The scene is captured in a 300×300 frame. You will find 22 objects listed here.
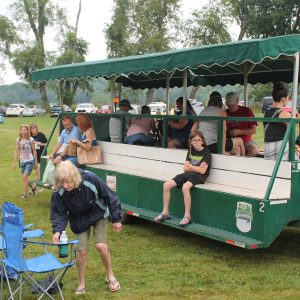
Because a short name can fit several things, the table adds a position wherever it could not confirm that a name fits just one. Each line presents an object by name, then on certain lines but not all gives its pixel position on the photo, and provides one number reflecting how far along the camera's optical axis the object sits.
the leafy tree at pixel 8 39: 56.34
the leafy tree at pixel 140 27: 47.06
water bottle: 4.97
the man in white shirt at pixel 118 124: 9.62
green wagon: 6.02
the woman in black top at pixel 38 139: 12.36
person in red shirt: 7.79
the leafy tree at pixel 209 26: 40.28
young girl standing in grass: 11.30
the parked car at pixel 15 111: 53.22
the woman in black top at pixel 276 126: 6.59
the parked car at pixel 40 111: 54.83
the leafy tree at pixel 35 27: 56.44
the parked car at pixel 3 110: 54.53
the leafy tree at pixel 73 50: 54.03
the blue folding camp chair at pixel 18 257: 4.74
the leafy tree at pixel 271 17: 34.50
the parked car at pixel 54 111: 47.69
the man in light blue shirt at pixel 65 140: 9.71
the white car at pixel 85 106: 47.34
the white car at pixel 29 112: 52.90
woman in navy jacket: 5.14
